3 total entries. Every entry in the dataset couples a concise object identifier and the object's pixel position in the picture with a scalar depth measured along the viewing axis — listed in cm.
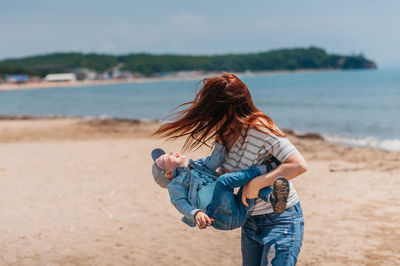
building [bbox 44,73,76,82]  15088
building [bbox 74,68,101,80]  16500
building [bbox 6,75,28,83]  14079
